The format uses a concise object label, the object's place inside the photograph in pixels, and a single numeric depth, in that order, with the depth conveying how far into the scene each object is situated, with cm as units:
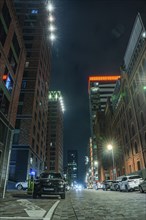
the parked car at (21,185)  2954
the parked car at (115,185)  2485
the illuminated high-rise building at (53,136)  10596
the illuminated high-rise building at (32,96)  4051
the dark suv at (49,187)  1155
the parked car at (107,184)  3109
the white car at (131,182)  2012
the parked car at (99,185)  4181
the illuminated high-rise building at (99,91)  12875
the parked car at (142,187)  1619
